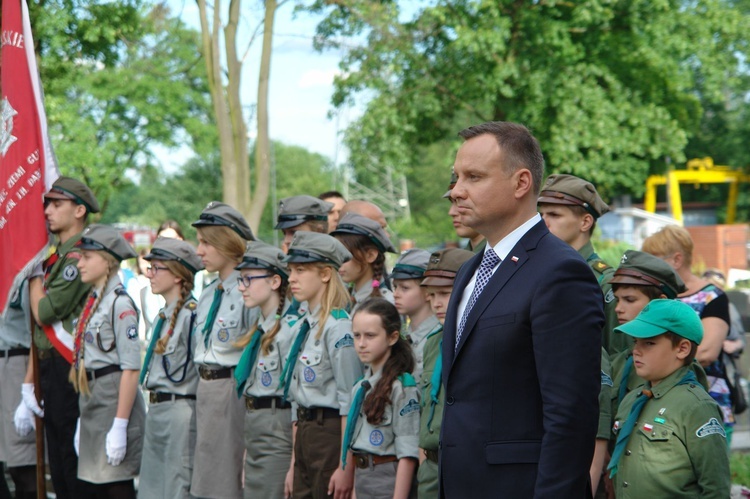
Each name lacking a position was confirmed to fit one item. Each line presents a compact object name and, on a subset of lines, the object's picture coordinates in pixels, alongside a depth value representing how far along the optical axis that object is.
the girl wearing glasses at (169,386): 6.46
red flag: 7.25
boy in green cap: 4.01
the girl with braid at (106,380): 6.65
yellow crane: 39.44
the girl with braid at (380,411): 5.12
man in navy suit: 2.86
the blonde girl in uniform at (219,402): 6.20
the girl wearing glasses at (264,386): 5.89
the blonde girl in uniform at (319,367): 5.52
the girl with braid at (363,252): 6.29
